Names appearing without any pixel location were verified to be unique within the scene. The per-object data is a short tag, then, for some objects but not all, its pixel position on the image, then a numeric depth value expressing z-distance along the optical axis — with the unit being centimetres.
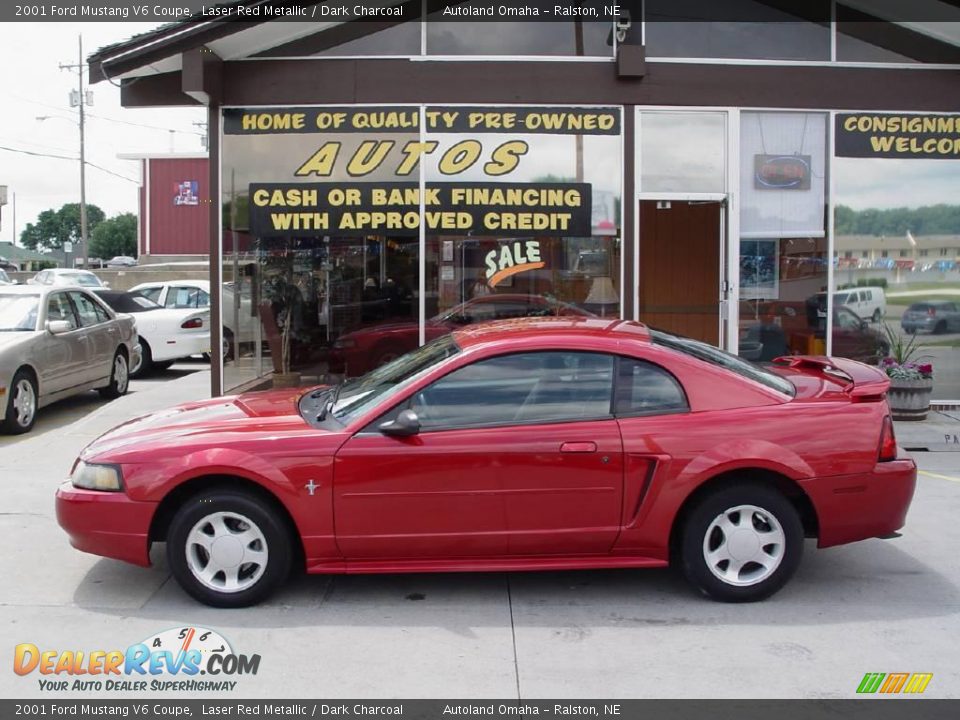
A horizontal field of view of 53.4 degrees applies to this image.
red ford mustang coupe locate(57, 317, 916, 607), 477
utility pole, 4462
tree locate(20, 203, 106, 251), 12100
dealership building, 964
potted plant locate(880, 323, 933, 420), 959
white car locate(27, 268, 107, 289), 2672
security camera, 952
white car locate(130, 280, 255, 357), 1545
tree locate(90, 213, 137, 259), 10200
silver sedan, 960
